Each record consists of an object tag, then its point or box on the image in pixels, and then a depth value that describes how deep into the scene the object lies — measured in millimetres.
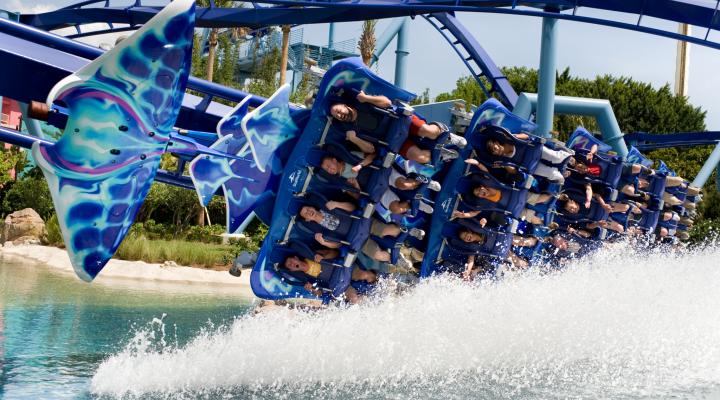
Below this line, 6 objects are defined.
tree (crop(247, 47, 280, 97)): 27516
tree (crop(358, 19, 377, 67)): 22733
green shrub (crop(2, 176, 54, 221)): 18047
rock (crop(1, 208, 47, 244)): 15312
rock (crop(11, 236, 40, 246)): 14789
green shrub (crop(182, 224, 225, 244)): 17250
